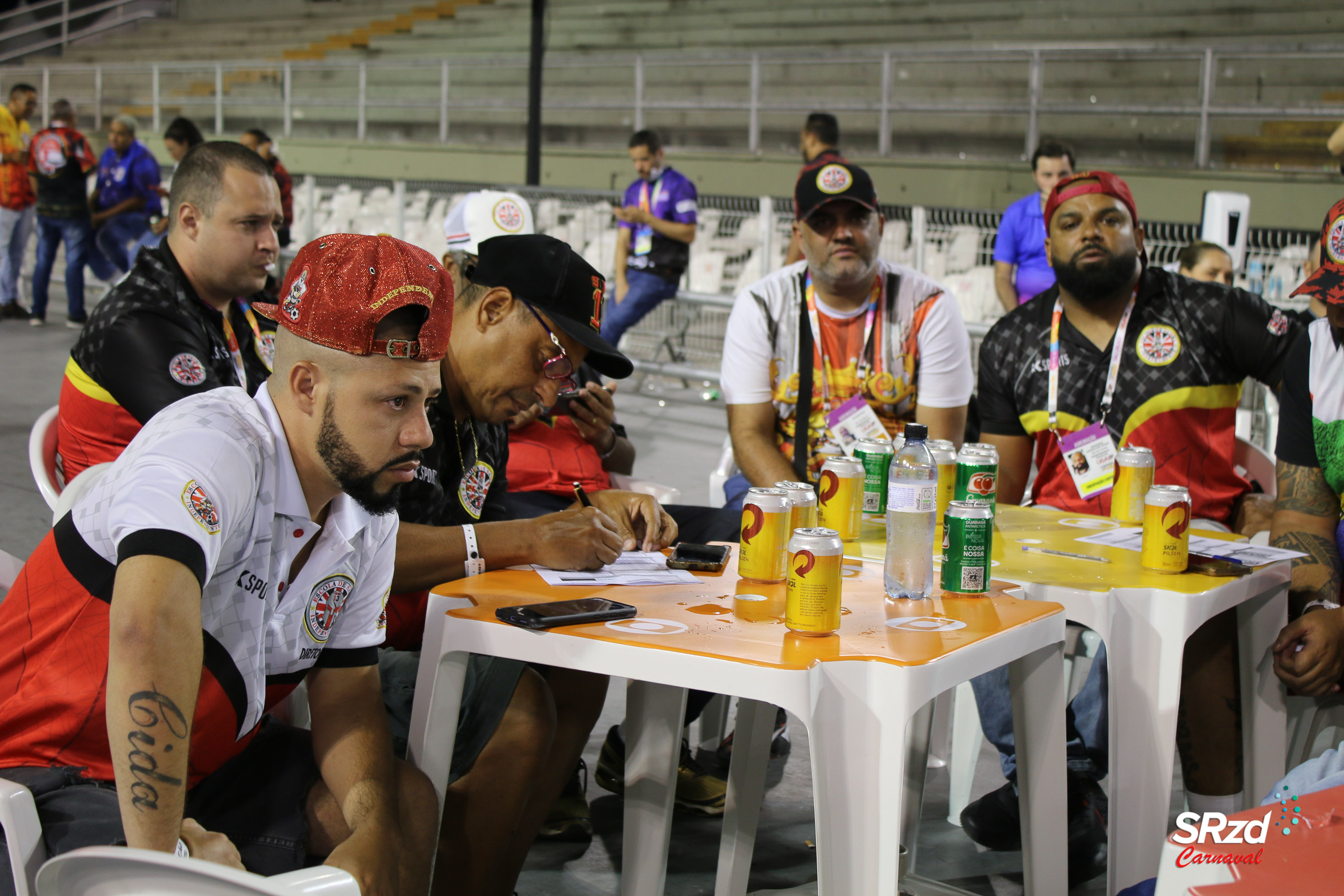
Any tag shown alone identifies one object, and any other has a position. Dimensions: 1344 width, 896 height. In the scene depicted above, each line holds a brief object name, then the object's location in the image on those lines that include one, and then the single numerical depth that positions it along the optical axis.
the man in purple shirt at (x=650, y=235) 7.41
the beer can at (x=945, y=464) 2.45
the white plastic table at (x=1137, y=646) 2.15
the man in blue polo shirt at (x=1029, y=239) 5.98
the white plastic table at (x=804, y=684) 1.63
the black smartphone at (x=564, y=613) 1.80
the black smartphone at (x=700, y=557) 2.26
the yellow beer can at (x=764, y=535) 2.07
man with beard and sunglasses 1.99
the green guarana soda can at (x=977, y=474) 2.36
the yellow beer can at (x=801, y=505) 2.13
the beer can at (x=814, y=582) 1.76
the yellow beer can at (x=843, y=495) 2.41
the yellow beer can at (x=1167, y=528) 2.24
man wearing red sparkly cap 1.41
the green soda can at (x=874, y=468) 2.57
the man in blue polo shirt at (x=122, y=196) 9.83
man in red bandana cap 3.07
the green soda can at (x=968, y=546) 2.01
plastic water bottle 2.01
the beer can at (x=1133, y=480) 2.69
